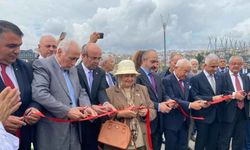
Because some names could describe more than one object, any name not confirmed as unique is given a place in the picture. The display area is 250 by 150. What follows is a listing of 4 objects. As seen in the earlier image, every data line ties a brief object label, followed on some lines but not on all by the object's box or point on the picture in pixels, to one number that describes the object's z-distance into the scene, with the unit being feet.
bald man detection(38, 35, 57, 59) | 12.76
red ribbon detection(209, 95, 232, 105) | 12.98
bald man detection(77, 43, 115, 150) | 9.81
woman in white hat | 9.71
